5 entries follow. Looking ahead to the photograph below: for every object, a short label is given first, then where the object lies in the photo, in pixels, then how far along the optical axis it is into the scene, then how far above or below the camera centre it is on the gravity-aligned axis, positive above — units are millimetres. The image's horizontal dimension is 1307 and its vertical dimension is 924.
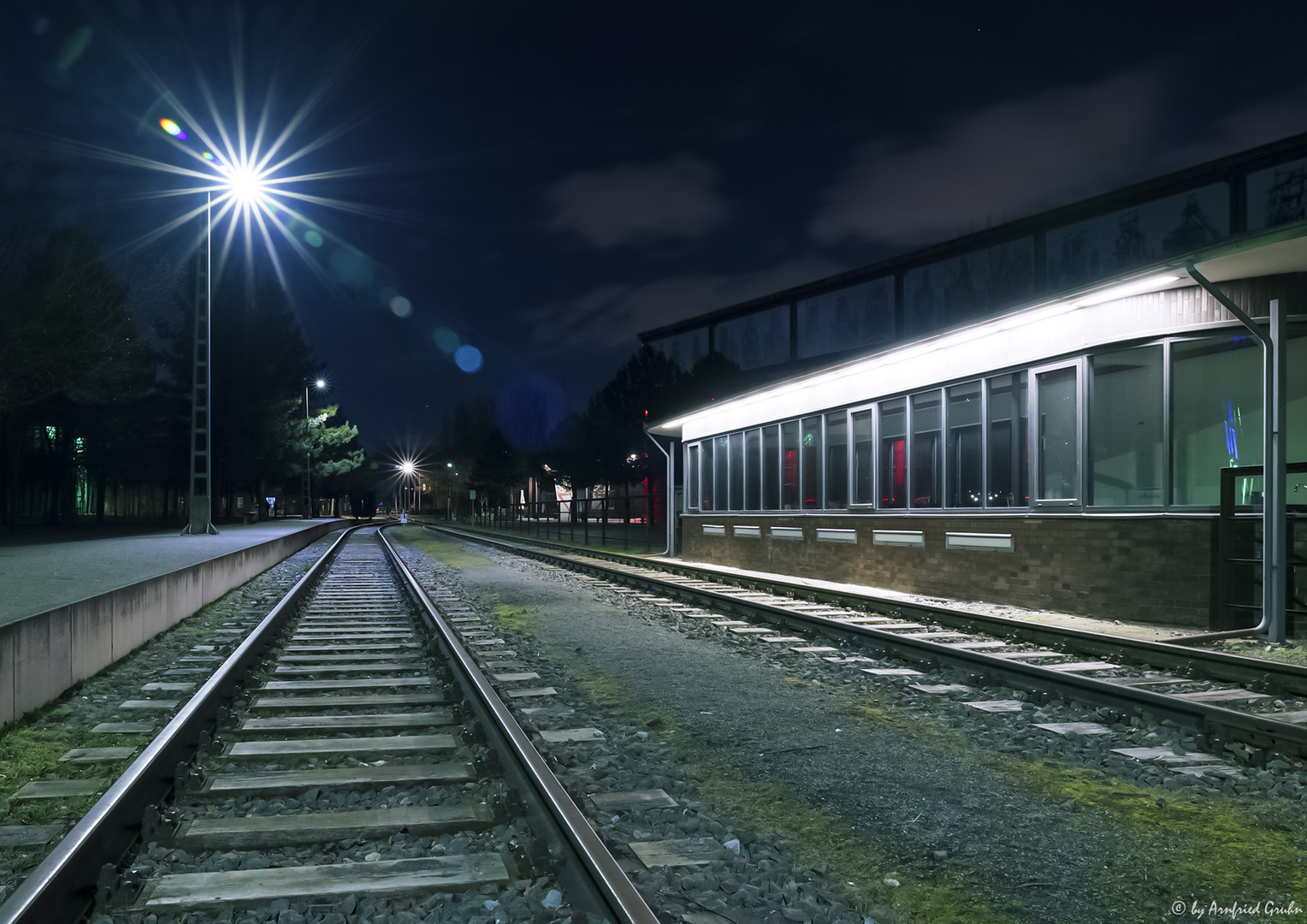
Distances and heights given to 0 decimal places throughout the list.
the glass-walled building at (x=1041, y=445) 10414 +596
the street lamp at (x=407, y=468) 131500 +2481
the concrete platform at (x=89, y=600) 6465 -1381
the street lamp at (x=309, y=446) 59656 +2612
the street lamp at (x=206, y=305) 25859 +6132
